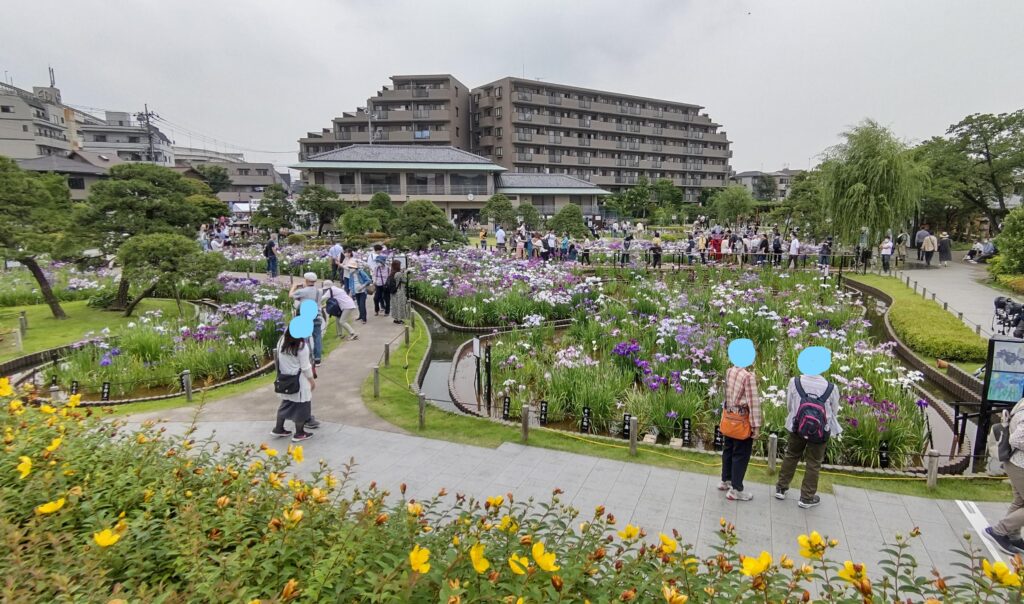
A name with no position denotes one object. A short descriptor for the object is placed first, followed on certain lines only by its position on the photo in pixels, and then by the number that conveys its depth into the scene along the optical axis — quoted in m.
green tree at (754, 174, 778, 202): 76.81
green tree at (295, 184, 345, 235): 35.28
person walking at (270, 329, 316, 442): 6.71
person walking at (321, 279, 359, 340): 11.61
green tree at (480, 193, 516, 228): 36.81
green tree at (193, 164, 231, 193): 57.12
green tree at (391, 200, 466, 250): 20.42
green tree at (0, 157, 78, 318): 12.09
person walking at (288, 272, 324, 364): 10.34
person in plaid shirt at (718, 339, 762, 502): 5.21
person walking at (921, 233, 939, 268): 22.70
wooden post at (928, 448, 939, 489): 5.62
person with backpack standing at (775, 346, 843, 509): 5.03
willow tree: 20.58
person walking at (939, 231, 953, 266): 24.12
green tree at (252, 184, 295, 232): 31.91
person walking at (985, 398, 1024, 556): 4.62
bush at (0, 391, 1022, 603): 2.27
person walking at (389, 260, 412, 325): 13.36
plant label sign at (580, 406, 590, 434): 7.39
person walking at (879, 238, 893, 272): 20.30
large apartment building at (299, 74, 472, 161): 56.44
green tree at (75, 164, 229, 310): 13.67
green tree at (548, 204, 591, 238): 27.81
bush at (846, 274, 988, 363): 10.08
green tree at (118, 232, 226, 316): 11.90
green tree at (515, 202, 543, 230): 36.41
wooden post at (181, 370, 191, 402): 8.40
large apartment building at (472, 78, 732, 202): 58.03
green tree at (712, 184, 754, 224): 50.25
